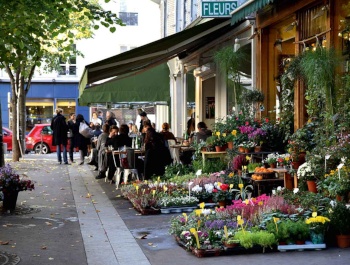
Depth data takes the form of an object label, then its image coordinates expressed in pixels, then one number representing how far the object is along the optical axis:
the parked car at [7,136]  39.34
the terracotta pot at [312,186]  11.23
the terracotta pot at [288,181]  12.51
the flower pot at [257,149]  14.56
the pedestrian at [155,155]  16.83
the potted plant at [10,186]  13.47
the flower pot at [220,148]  16.22
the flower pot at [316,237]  9.04
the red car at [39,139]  39.00
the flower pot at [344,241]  9.08
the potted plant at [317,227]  9.05
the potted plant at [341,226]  9.09
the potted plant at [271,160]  13.44
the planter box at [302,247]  8.93
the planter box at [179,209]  12.78
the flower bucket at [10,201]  13.63
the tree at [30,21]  13.50
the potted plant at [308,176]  11.19
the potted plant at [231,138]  15.28
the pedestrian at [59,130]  26.95
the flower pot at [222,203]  12.91
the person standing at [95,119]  30.06
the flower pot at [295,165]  12.20
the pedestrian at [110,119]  26.33
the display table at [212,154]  16.25
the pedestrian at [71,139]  27.72
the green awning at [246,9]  13.66
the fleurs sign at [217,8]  16.86
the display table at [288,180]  12.49
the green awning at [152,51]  17.73
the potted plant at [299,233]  9.00
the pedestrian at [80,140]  27.45
